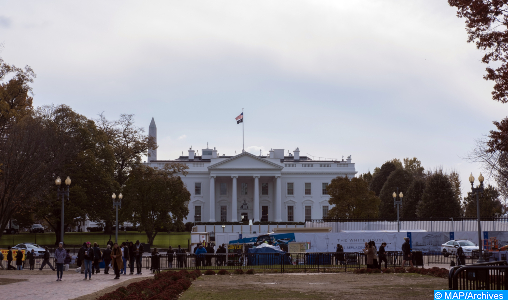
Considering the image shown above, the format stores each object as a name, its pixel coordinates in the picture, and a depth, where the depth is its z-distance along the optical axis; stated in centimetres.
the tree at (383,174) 9406
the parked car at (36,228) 9887
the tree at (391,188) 8469
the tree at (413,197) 7888
